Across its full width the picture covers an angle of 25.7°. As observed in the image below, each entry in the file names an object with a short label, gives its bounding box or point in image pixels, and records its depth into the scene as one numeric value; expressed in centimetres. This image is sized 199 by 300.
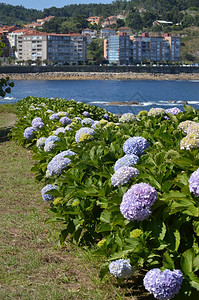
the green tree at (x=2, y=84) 1162
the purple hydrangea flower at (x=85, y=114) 1026
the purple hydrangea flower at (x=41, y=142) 685
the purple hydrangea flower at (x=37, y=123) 875
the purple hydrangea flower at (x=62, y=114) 856
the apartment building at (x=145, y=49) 16625
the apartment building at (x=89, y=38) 19550
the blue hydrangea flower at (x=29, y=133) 873
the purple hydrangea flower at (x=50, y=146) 604
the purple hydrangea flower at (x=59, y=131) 673
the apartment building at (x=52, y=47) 15538
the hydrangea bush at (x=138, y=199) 309
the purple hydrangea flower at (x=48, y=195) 488
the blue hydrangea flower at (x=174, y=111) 598
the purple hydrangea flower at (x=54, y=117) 873
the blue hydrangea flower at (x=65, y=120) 801
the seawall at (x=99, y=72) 12288
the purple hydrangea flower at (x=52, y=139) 627
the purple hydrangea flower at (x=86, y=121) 679
